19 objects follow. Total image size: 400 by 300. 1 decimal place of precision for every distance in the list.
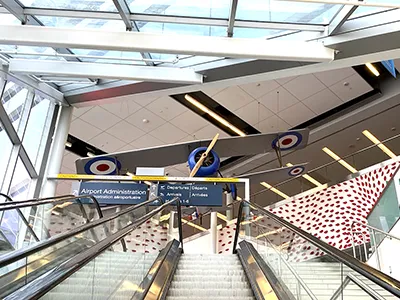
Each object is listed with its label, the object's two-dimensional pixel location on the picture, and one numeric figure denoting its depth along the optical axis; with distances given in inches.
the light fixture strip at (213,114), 493.8
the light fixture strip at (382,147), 518.3
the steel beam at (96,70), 351.6
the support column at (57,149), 415.2
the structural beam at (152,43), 275.0
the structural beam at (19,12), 284.0
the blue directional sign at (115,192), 396.5
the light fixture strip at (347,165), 507.5
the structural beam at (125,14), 285.0
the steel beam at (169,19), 303.3
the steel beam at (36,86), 360.5
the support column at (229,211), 544.2
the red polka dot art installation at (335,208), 479.2
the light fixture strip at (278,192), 558.3
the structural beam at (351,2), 205.1
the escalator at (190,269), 87.4
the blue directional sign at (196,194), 386.3
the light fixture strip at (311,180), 530.6
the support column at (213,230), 545.0
